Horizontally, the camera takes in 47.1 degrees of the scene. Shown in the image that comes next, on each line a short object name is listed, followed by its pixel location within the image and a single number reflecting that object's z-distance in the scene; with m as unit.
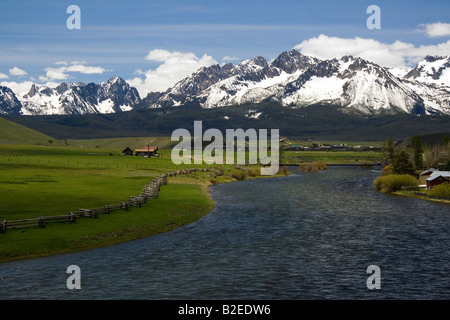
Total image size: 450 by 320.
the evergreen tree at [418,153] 163.12
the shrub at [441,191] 99.38
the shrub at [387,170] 148.39
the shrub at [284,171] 177.82
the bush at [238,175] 152.38
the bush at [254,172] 164.32
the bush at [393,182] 114.76
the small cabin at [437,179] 108.56
